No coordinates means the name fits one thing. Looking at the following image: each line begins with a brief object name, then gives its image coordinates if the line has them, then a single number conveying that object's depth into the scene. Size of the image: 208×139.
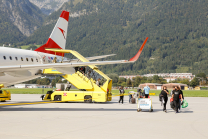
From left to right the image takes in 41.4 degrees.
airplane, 18.95
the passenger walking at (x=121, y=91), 29.11
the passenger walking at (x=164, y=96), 19.45
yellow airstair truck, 27.14
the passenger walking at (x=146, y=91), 24.28
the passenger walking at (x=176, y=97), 19.05
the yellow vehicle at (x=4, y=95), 27.53
